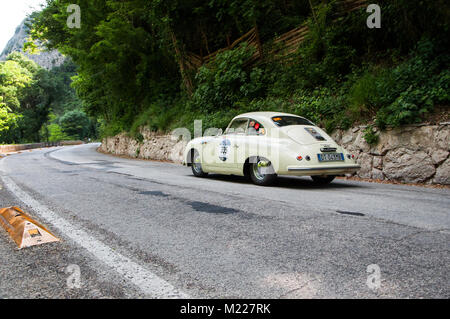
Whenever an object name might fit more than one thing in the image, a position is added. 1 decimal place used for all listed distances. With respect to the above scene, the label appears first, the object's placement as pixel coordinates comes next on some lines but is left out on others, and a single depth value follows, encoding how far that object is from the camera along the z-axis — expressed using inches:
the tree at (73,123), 3107.8
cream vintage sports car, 263.6
